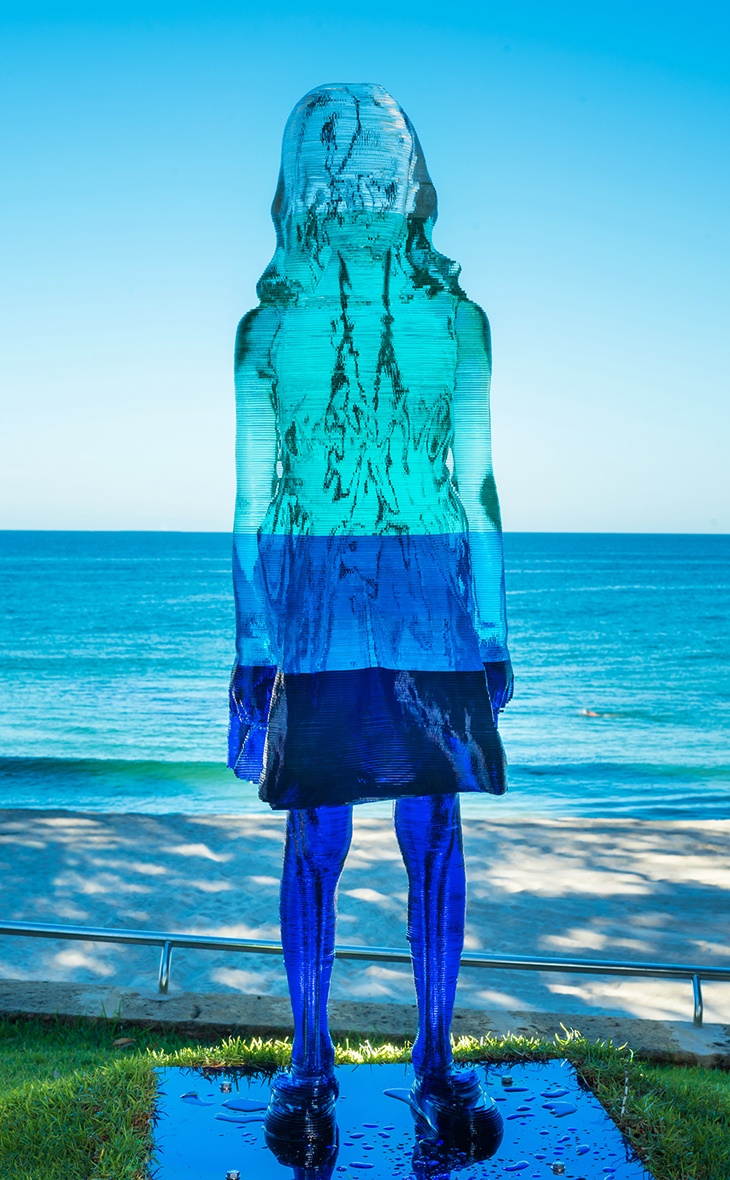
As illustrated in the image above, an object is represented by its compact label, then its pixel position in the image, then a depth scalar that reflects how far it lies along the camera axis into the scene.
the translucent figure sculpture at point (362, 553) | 2.97
